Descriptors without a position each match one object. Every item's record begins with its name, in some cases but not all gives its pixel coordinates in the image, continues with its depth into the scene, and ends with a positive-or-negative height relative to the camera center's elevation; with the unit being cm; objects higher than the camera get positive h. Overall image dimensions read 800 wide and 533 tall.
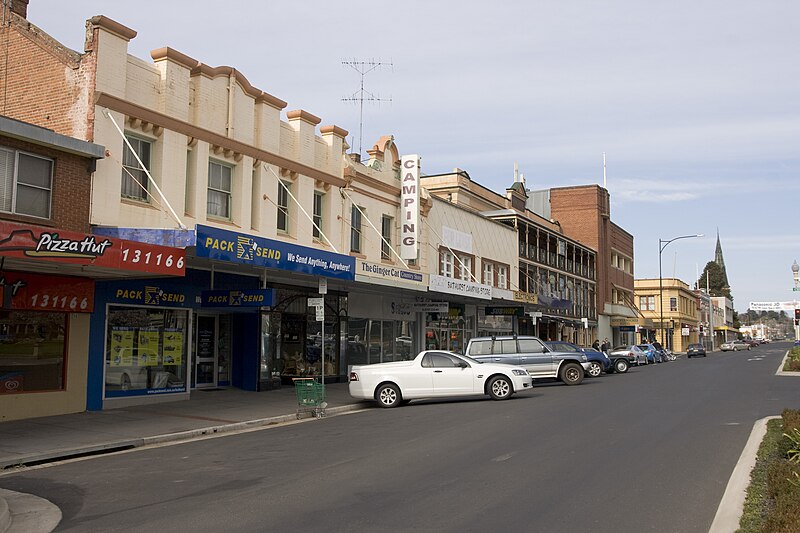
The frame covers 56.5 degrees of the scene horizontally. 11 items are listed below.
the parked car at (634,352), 4202 -94
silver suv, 2541 -72
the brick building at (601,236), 6662 +908
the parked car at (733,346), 9756 -119
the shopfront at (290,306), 1669 +90
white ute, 1975 -118
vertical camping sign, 2977 +508
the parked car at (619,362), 3669 -129
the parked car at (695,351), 6812 -131
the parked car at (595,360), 2904 -102
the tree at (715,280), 16350 +1260
